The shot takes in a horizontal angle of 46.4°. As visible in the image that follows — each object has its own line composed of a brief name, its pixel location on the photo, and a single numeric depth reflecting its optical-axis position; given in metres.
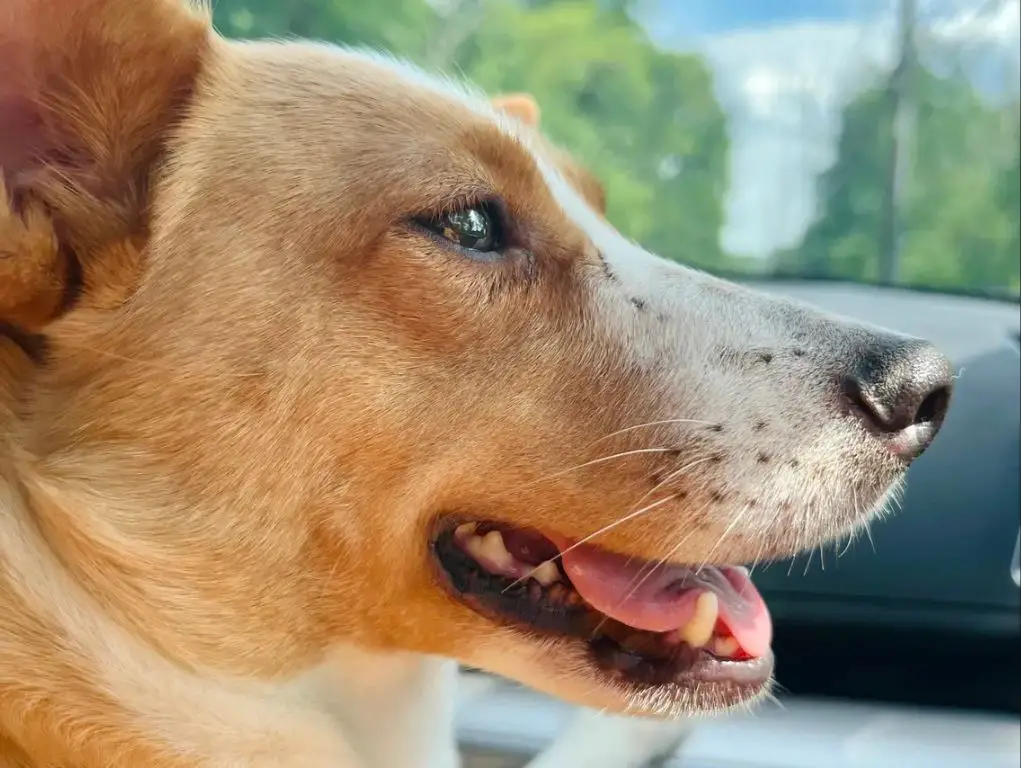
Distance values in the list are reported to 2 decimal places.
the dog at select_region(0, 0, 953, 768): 0.23
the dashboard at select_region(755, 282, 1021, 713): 0.33
